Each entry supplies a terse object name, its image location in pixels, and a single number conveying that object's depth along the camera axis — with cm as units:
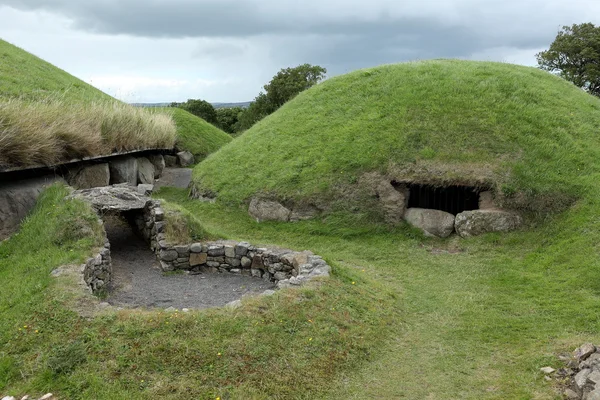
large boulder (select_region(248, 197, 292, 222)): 1470
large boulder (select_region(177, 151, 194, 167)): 2434
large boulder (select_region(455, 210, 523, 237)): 1287
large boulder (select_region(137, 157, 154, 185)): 1970
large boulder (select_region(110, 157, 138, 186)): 1756
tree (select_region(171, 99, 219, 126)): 4497
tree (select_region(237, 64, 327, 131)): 4078
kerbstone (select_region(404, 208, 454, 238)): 1321
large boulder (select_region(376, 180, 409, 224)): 1378
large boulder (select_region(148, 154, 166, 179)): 2170
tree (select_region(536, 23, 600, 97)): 3888
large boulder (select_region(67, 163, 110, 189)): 1492
